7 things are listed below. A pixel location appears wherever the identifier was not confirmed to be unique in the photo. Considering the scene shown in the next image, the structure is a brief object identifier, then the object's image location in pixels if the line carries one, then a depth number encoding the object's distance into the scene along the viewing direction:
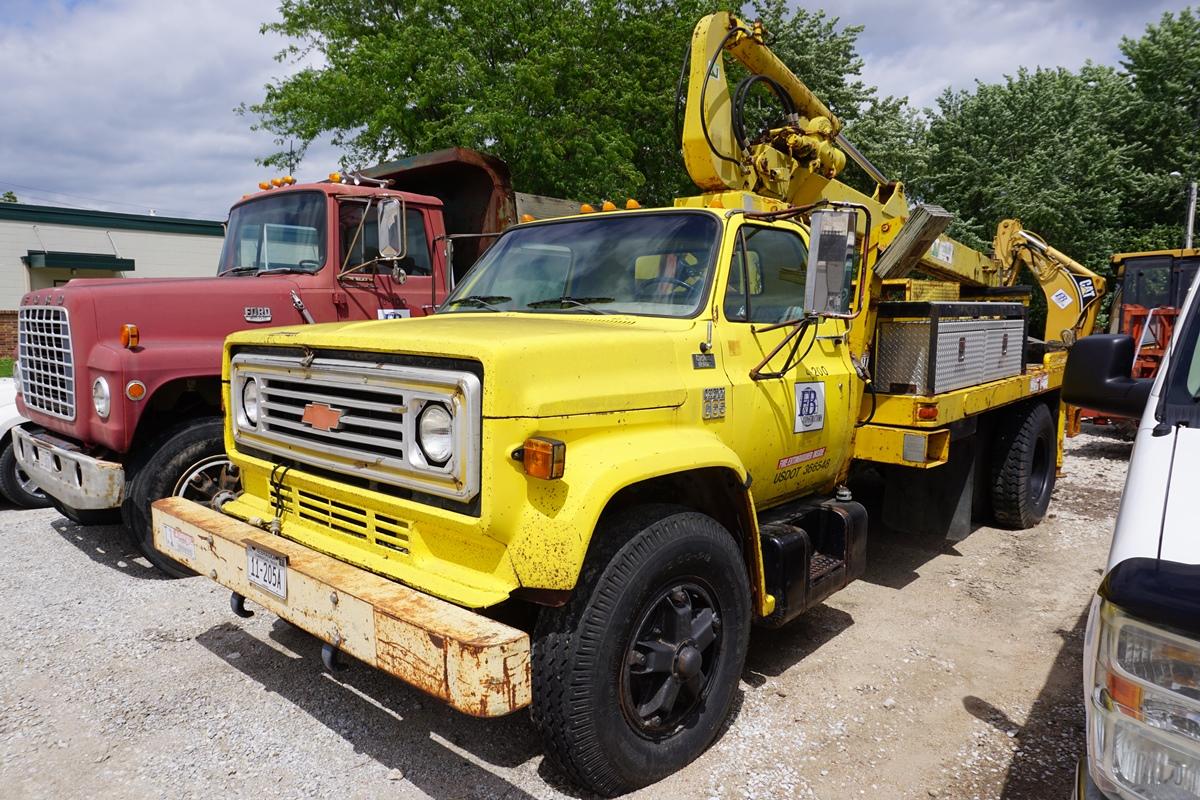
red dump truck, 4.75
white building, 23.95
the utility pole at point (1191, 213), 19.89
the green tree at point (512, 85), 14.45
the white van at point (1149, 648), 1.56
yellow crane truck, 2.50
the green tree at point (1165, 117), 21.97
